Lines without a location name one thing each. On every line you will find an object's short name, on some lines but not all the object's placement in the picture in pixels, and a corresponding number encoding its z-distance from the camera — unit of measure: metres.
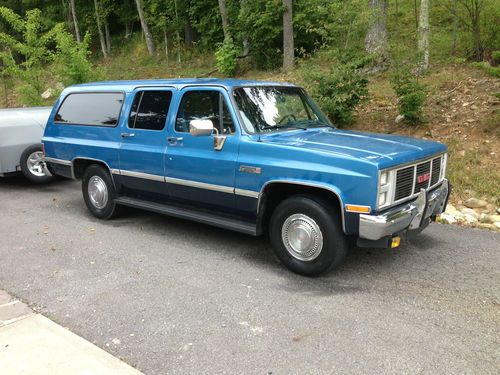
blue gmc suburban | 4.21
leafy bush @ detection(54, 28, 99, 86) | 12.80
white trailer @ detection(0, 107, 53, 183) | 8.29
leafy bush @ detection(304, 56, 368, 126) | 9.08
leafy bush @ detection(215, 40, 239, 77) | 17.28
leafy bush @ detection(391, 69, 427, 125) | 8.74
